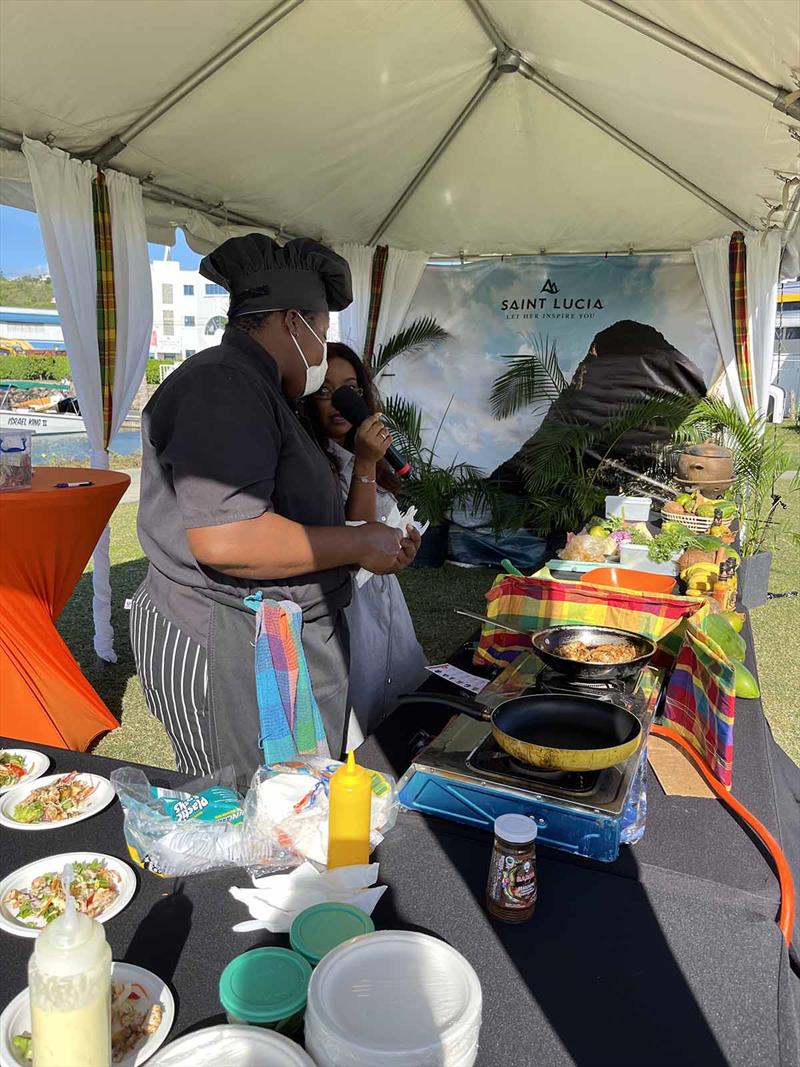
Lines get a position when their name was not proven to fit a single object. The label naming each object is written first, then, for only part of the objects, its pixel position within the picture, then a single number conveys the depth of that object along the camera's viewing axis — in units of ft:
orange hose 3.46
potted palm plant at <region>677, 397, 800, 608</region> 17.20
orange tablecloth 8.54
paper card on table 5.87
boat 48.28
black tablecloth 2.75
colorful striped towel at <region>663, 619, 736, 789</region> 4.52
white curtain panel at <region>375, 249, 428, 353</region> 19.83
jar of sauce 3.21
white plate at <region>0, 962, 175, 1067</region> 2.55
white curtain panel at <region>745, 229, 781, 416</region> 16.98
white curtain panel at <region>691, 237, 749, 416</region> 17.81
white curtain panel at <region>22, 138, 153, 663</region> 11.33
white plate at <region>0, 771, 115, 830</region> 3.97
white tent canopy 9.05
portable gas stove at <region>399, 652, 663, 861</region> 3.64
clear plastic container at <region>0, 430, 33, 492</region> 8.82
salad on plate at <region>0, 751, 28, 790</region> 4.44
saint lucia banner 19.13
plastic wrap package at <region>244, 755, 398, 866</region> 3.64
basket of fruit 11.85
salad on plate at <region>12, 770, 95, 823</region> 4.06
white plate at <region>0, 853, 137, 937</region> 3.20
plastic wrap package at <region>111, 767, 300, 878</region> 3.58
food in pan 5.32
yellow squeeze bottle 3.27
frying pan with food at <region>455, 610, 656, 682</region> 5.02
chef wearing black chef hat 4.51
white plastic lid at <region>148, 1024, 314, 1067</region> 2.43
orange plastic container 7.79
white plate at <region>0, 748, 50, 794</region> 4.50
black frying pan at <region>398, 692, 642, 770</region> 3.78
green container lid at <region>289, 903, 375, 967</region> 2.93
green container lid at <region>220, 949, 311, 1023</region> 2.63
